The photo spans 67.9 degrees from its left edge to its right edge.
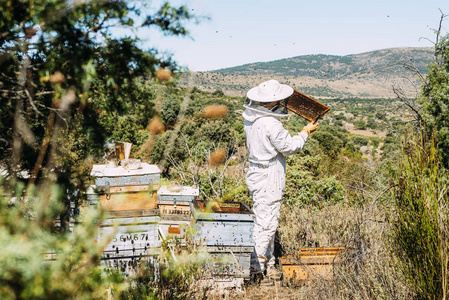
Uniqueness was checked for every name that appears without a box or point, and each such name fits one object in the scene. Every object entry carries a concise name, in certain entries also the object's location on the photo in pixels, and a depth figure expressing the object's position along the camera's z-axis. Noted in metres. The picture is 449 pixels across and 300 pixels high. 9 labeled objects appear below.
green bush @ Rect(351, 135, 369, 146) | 30.19
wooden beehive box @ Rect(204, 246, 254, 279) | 3.54
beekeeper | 3.90
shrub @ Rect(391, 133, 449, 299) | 2.31
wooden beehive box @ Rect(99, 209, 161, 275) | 3.33
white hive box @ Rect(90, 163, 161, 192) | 3.67
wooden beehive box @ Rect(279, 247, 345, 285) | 3.84
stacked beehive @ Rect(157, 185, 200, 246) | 4.24
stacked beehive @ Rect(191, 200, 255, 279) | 3.55
